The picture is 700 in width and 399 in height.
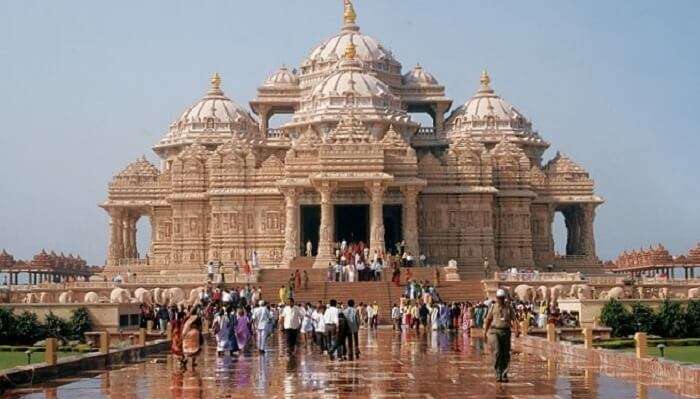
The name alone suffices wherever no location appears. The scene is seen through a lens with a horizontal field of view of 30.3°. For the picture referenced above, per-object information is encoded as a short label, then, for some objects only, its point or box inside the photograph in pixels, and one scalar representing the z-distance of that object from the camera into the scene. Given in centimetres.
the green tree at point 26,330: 3800
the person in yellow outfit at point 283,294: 5052
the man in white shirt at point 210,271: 5799
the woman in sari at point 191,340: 2608
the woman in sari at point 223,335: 3094
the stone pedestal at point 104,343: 2848
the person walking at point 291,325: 3203
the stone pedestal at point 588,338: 2786
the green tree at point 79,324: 4084
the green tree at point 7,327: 3766
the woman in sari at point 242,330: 3166
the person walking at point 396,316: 4734
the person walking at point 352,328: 2845
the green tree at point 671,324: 3816
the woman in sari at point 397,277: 5572
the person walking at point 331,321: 2959
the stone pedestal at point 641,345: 2388
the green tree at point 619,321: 3853
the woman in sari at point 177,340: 2662
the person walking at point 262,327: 3173
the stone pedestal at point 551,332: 3175
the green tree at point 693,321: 3841
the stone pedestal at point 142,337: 3272
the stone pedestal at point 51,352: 2416
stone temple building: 6638
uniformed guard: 2189
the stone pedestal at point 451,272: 5956
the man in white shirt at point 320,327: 3152
